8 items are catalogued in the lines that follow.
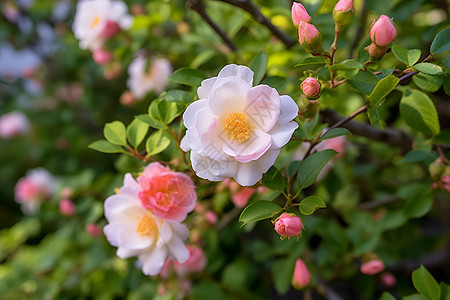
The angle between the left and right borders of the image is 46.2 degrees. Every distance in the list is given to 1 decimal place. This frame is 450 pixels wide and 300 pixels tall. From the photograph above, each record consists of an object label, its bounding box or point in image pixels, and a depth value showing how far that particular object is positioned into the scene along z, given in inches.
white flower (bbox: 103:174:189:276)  11.4
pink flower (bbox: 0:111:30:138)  35.6
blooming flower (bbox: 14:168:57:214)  27.1
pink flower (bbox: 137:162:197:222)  10.9
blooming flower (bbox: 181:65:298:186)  9.7
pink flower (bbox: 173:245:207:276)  14.7
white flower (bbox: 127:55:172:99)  19.7
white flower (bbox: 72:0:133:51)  18.9
